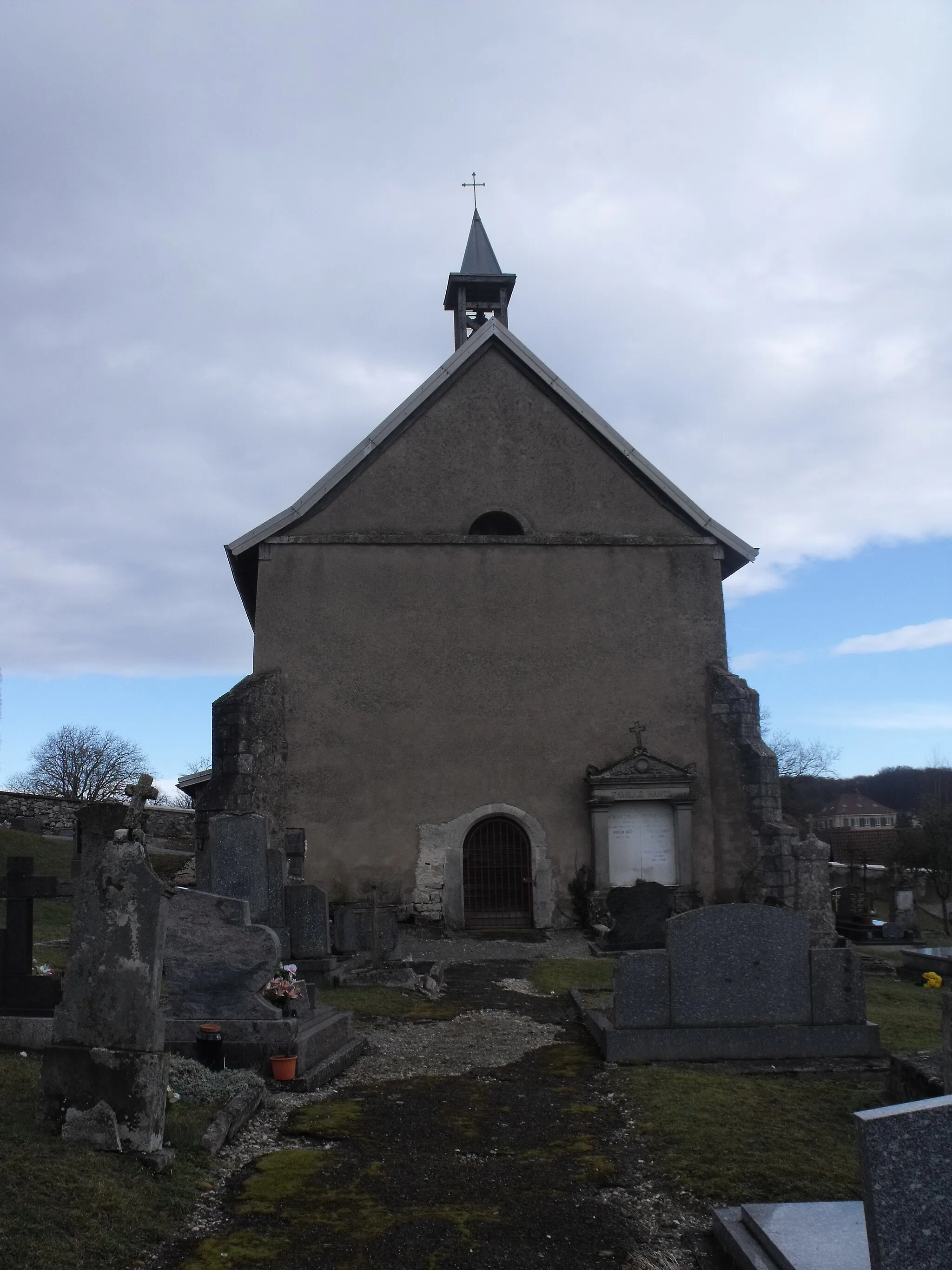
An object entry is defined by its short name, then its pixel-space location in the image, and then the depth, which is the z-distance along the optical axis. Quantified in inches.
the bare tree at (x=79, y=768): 1940.2
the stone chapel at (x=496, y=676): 666.2
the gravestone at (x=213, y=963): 294.5
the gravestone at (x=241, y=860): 414.0
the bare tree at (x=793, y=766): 2267.5
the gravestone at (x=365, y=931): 506.9
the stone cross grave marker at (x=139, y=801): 215.0
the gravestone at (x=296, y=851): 523.2
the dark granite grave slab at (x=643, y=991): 308.0
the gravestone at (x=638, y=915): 537.0
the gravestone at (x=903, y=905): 823.7
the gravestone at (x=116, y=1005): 200.8
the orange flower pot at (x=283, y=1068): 279.7
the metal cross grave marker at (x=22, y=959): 282.0
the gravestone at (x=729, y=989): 305.7
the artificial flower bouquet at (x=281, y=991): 295.7
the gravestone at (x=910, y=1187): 110.7
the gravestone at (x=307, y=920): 436.1
